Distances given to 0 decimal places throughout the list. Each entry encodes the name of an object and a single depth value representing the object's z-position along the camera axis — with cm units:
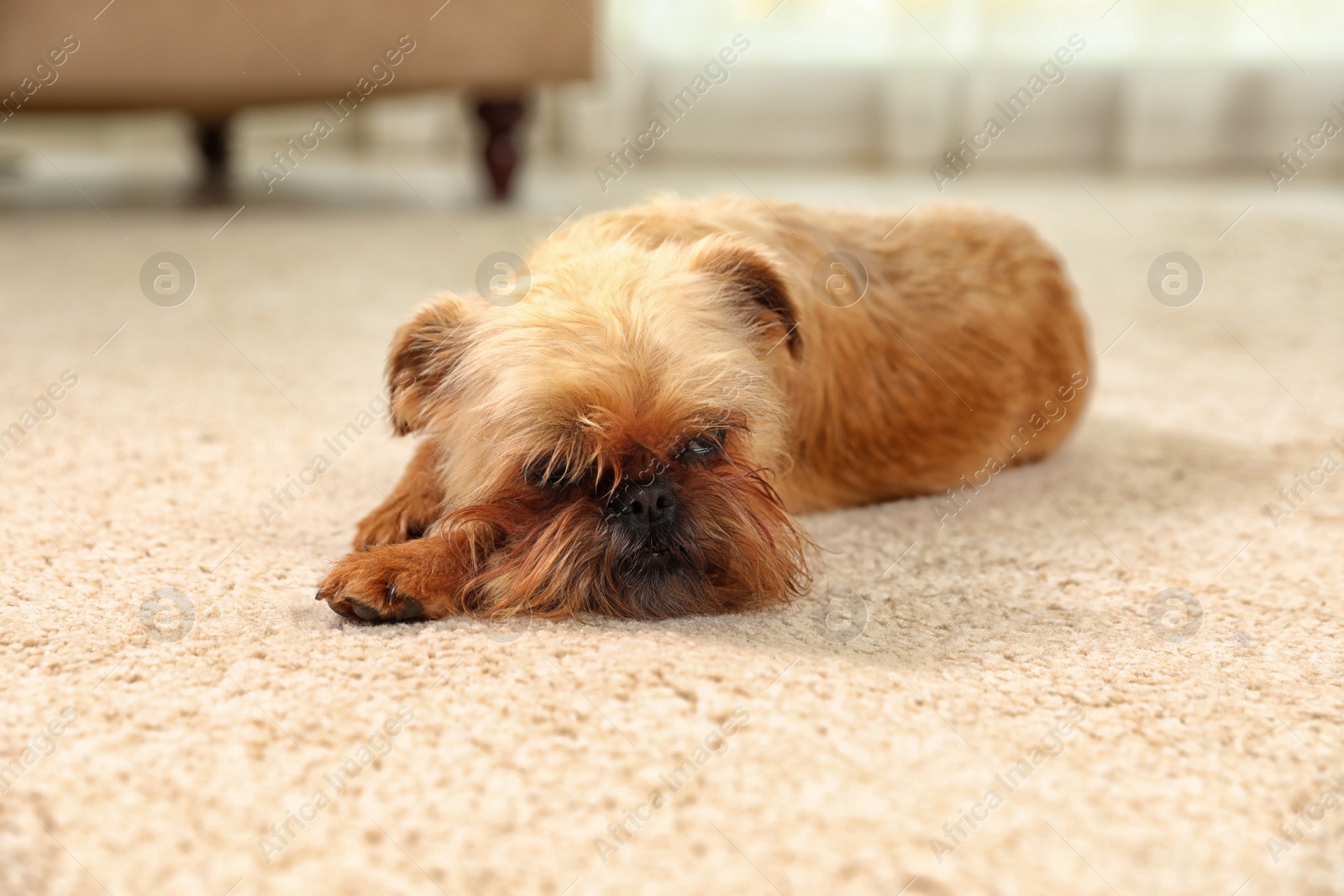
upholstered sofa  164
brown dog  71
